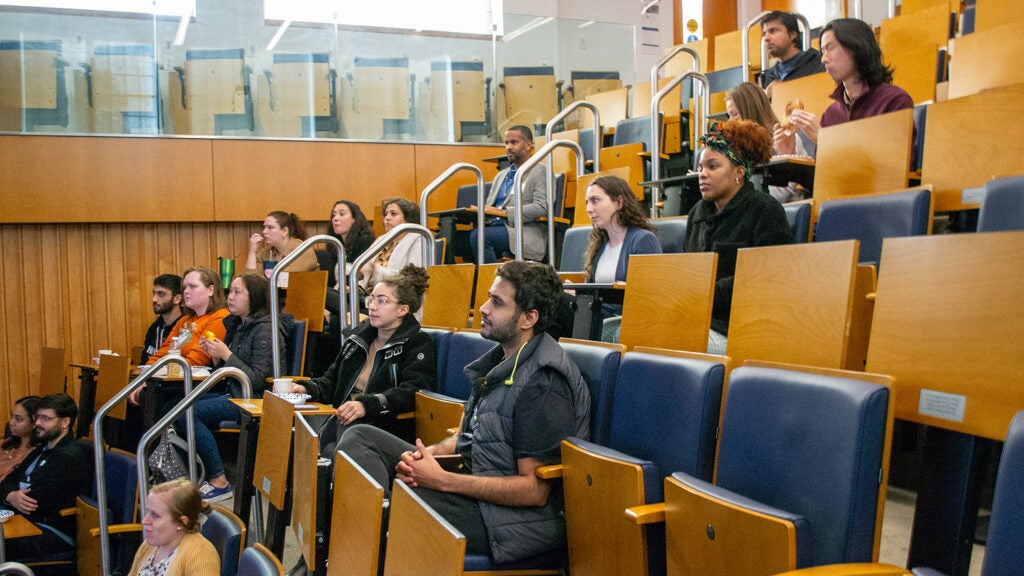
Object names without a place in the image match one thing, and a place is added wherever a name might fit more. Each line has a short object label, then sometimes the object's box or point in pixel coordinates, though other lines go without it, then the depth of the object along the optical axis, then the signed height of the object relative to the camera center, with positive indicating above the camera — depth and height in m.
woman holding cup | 3.44 -0.73
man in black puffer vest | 1.72 -0.54
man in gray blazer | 4.02 -0.10
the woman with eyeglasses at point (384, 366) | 2.50 -0.57
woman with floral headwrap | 2.26 -0.03
